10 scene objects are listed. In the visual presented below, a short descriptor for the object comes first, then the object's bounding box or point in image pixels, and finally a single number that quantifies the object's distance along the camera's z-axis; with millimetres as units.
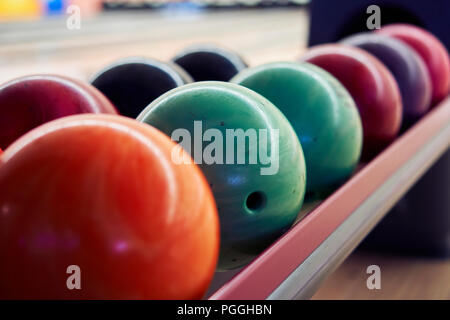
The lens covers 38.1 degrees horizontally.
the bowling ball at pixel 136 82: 1374
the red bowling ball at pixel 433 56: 2244
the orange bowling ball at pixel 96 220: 709
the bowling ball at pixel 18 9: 7570
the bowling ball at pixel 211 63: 1601
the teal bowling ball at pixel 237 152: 975
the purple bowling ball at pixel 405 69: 1955
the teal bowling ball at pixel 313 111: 1298
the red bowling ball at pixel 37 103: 1100
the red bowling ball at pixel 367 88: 1630
